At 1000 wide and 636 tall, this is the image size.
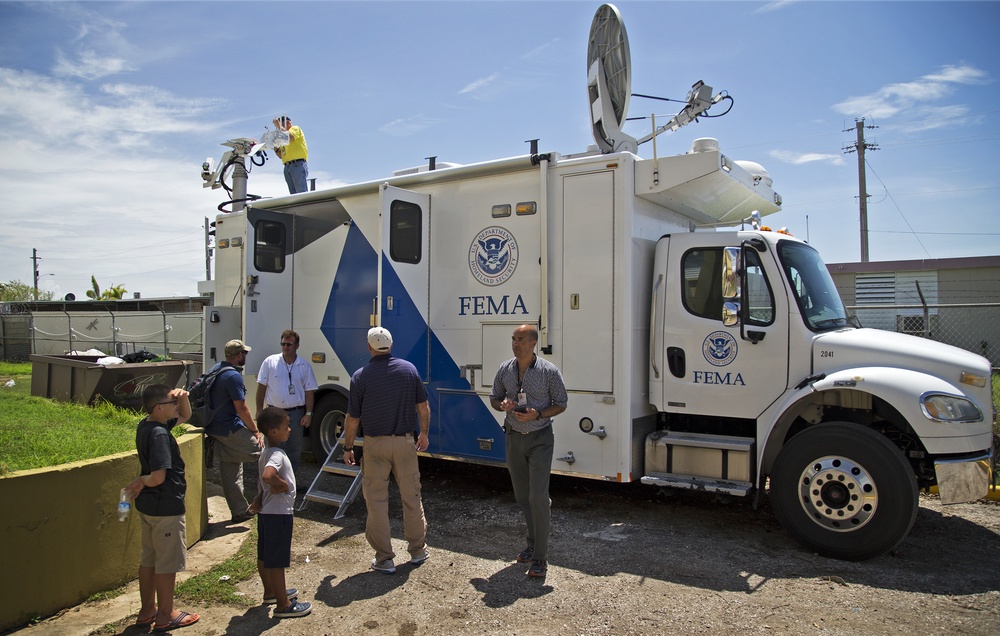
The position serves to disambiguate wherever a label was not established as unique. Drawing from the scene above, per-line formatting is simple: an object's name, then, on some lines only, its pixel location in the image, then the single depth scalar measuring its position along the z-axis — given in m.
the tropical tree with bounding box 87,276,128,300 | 40.62
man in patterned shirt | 4.94
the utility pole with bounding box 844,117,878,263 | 28.50
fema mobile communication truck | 5.29
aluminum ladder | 6.45
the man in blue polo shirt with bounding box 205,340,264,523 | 6.12
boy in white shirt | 4.34
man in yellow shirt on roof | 9.23
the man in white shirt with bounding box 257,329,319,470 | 6.92
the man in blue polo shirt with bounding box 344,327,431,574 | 5.10
